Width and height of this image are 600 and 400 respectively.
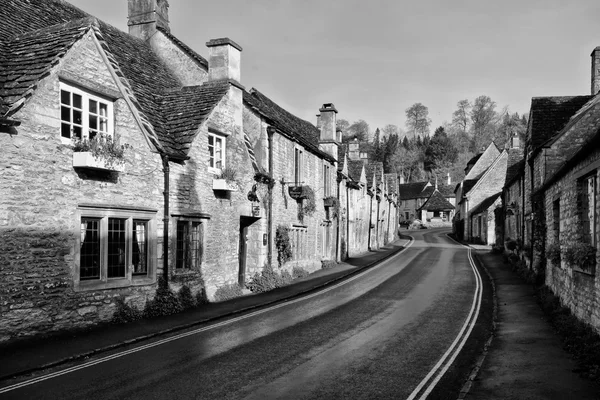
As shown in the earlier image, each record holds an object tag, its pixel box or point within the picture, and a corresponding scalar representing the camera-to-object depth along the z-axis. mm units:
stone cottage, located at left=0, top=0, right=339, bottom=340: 11609
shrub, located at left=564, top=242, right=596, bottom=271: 11859
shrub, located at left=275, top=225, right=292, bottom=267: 24141
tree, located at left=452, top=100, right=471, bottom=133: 114375
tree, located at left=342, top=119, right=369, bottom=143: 140962
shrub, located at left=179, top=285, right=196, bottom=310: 16266
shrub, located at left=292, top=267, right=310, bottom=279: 26516
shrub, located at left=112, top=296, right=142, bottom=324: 13758
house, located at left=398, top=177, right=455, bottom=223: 95938
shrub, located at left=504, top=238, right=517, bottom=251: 32562
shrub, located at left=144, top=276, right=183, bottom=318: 14991
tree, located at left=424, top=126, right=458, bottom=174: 117188
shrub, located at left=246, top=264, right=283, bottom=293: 20969
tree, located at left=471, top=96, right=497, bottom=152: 106250
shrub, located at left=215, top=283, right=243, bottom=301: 18438
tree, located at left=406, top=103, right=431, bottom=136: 135625
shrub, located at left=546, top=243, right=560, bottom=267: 16719
